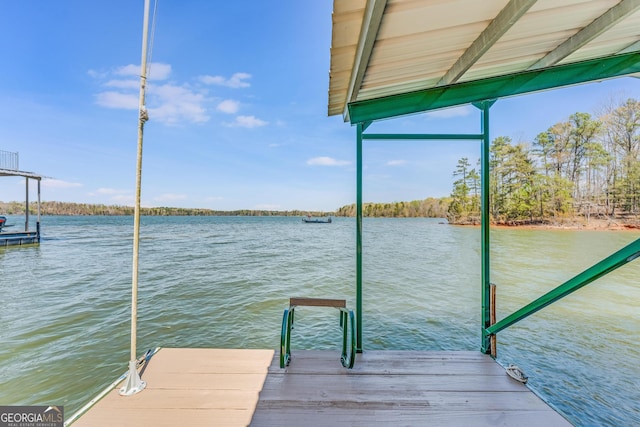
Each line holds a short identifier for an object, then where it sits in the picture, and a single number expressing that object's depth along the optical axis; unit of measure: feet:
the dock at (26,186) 41.06
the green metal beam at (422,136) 7.13
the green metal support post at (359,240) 7.29
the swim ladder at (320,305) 6.18
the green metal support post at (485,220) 7.22
